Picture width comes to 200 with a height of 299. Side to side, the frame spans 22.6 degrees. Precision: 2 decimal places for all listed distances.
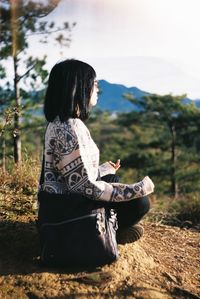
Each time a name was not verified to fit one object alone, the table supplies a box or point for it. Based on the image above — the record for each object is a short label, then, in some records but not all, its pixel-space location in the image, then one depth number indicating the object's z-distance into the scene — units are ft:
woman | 8.83
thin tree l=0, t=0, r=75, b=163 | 39.47
